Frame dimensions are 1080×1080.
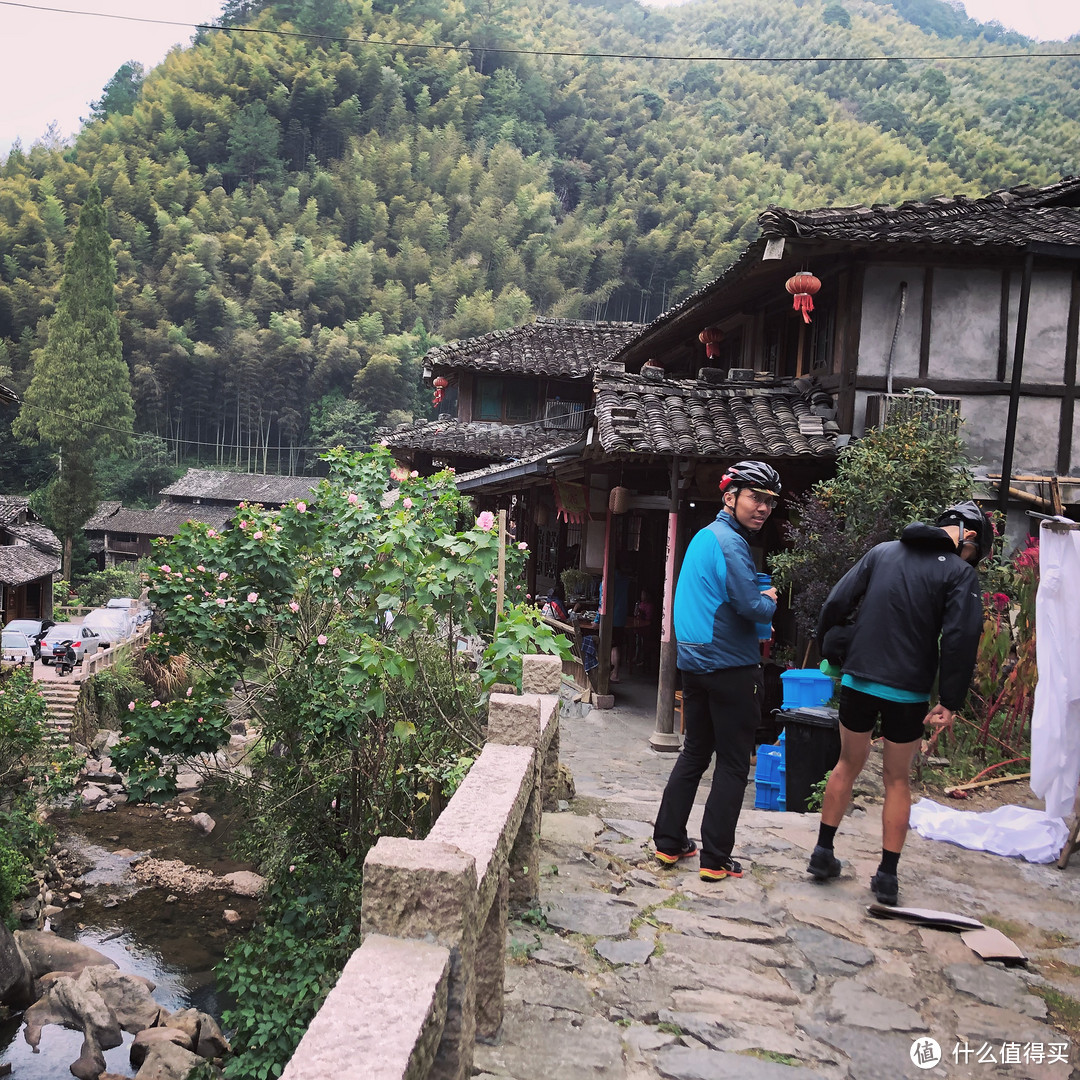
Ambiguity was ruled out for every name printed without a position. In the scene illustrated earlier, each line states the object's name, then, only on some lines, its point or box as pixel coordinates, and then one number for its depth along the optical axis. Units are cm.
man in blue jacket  404
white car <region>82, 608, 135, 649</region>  2978
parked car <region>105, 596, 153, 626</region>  3250
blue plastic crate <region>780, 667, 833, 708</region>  735
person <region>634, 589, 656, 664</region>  1368
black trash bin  647
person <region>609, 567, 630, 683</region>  1276
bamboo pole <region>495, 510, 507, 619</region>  561
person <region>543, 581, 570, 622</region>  1375
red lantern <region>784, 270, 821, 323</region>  951
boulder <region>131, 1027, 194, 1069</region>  988
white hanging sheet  472
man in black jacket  378
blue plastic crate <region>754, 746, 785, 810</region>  732
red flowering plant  676
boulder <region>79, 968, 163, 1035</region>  1061
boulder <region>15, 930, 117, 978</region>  1180
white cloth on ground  492
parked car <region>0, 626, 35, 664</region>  2458
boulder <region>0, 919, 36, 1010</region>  1093
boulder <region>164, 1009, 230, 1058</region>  1011
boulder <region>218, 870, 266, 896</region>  1430
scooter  2378
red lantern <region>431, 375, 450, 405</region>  2288
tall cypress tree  3966
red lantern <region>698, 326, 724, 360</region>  1405
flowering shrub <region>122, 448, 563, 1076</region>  634
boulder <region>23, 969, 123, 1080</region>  991
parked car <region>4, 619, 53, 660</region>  2704
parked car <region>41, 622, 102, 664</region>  2514
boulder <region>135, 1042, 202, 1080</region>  933
